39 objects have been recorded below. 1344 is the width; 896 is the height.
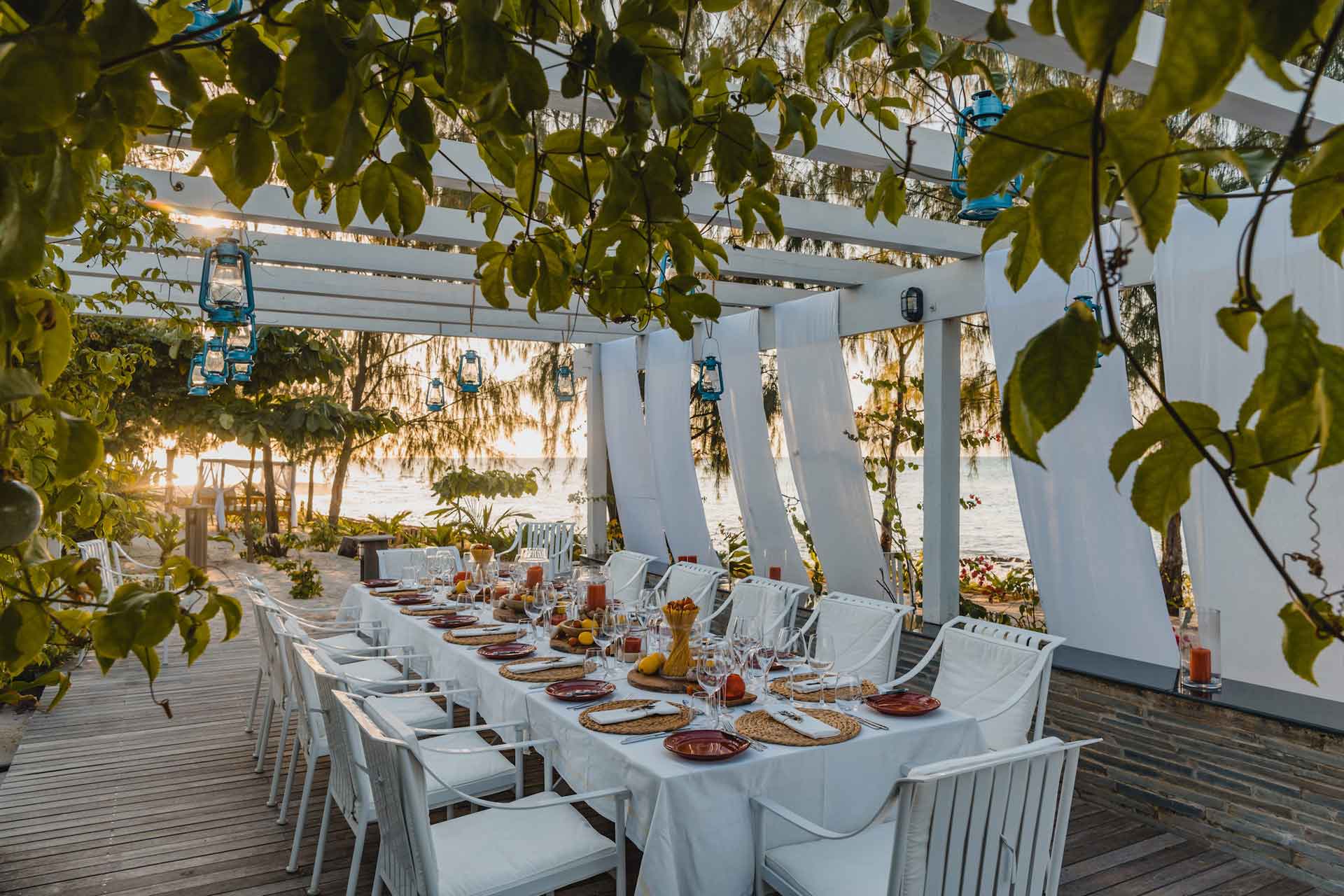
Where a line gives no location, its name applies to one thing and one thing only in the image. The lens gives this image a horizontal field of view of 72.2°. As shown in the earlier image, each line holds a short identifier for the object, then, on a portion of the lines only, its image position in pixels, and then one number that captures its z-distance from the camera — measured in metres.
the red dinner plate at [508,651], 3.85
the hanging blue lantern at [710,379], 5.82
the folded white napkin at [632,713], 2.93
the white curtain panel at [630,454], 8.27
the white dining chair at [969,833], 2.08
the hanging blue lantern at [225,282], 3.42
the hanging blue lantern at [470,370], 6.65
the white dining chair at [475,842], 2.33
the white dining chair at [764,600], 4.76
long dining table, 2.47
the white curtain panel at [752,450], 6.75
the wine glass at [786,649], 3.59
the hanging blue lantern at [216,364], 4.67
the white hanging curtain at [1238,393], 3.63
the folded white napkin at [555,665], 3.62
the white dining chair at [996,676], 3.46
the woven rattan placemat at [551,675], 3.51
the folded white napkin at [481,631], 4.32
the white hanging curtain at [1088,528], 4.34
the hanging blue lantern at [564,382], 7.28
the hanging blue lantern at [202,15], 1.62
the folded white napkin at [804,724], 2.84
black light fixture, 5.54
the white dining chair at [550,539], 8.15
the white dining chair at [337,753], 2.92
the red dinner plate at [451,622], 4.62
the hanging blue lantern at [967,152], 2.32
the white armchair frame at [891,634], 4.04
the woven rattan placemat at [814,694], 3.17
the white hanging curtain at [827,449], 6.00
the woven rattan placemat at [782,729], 2.77
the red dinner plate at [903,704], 3.07
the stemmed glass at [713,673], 2.91
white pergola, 3.12
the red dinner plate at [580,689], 3.20
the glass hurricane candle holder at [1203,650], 3.78
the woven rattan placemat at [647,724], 2.86
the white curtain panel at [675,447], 7.61
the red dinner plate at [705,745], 2.59
